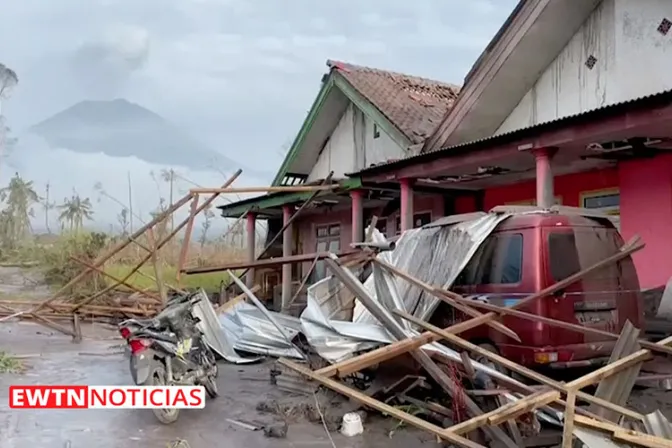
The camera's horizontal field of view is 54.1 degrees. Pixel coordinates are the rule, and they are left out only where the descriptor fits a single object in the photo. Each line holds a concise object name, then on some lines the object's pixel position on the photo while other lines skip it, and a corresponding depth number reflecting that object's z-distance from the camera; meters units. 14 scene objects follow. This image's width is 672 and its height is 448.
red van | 6.66
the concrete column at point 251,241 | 20.30
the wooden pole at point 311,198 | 15.34
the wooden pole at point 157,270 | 10.87
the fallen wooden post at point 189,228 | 10.51
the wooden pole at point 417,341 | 5.03
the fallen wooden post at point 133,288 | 13.65
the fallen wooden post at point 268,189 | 12.43
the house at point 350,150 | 15.38
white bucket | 6.47
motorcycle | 7.16
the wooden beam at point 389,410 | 4.12
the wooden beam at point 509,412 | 4.10
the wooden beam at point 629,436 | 3.45
